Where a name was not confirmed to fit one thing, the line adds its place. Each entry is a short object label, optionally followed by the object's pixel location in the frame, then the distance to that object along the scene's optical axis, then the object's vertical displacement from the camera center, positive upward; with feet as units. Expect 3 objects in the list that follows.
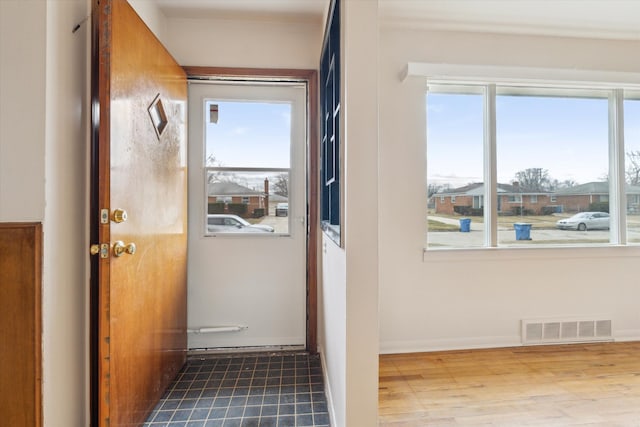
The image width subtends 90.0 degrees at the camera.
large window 8.31 +1.35
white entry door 7.89 +0.07
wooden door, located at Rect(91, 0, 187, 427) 4.50 +0.03
